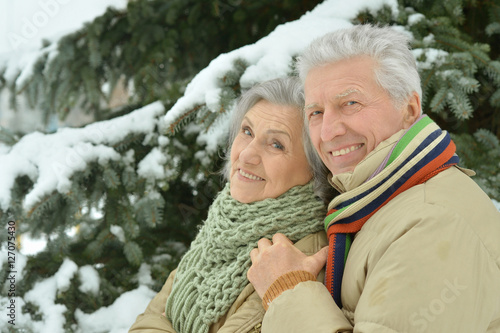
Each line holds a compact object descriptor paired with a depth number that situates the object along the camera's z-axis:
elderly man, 1.09
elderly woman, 1.72
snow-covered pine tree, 2.28
